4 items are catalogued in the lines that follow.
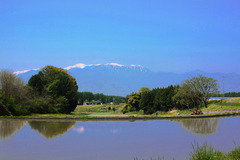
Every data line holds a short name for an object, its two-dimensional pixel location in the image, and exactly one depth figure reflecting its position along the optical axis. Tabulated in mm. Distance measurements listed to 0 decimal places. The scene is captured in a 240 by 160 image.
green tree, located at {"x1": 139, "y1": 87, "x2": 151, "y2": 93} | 67650
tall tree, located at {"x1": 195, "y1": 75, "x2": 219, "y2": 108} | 49125
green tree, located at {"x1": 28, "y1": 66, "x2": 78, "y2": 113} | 44312
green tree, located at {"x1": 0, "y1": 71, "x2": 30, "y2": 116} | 37362
